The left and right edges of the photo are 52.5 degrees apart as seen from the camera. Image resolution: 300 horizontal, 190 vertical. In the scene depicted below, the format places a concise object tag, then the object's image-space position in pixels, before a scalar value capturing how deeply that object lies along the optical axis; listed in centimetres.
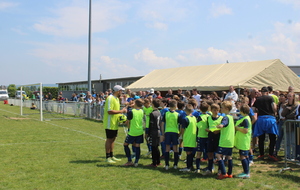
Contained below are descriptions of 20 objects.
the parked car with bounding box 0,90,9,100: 5844
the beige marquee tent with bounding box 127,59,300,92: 1703
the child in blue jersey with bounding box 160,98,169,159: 838
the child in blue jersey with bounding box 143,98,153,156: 850
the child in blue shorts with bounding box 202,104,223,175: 652
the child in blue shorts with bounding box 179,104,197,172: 696
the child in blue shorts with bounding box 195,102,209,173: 692
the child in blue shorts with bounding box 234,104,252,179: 650
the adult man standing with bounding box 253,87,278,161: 829
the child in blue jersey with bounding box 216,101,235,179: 634
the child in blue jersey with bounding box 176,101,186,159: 753
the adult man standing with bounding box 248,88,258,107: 986
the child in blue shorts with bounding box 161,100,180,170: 722
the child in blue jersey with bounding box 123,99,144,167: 746
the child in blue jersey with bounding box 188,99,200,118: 741
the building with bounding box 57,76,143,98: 4610
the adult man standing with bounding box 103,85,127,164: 785
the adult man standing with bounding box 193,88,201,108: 1380
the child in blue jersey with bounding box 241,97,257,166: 781
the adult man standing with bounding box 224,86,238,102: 1209
